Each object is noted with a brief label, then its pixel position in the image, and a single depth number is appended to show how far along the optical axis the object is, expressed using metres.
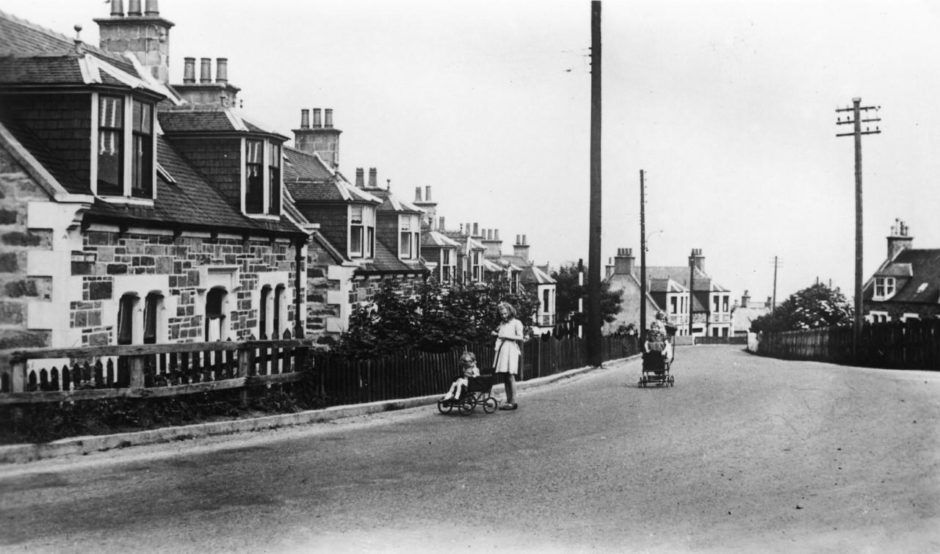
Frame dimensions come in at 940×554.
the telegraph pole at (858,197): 31.95
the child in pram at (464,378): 13.89
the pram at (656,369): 18.77
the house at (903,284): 54.97
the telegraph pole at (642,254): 49.16
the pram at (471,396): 13.96
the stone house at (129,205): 12.73
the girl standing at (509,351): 14.43
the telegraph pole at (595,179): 23.06
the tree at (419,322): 17.72
